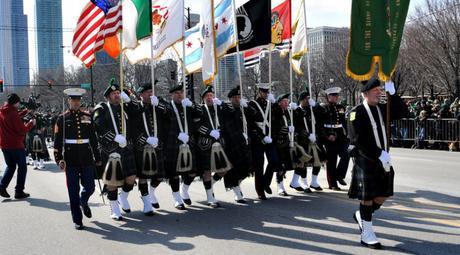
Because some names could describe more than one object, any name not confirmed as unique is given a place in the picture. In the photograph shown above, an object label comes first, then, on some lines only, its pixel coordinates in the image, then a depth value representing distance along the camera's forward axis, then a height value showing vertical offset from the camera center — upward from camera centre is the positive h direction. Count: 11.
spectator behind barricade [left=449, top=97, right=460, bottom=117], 19.35 +0.31
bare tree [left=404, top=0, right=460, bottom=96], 28.58 +4.28
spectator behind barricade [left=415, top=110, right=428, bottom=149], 20.05 -0.53
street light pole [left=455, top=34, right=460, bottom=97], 28.00 +2.19
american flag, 8.65 +1.67
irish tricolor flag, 8.86 +1.79
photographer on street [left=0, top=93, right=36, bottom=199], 10.69 -0.35
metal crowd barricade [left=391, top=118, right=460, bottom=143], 18.86 -0.53
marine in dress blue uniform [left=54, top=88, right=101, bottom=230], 7.65 -0.38
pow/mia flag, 10.16 +1.94
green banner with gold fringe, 7.30 +1.18
